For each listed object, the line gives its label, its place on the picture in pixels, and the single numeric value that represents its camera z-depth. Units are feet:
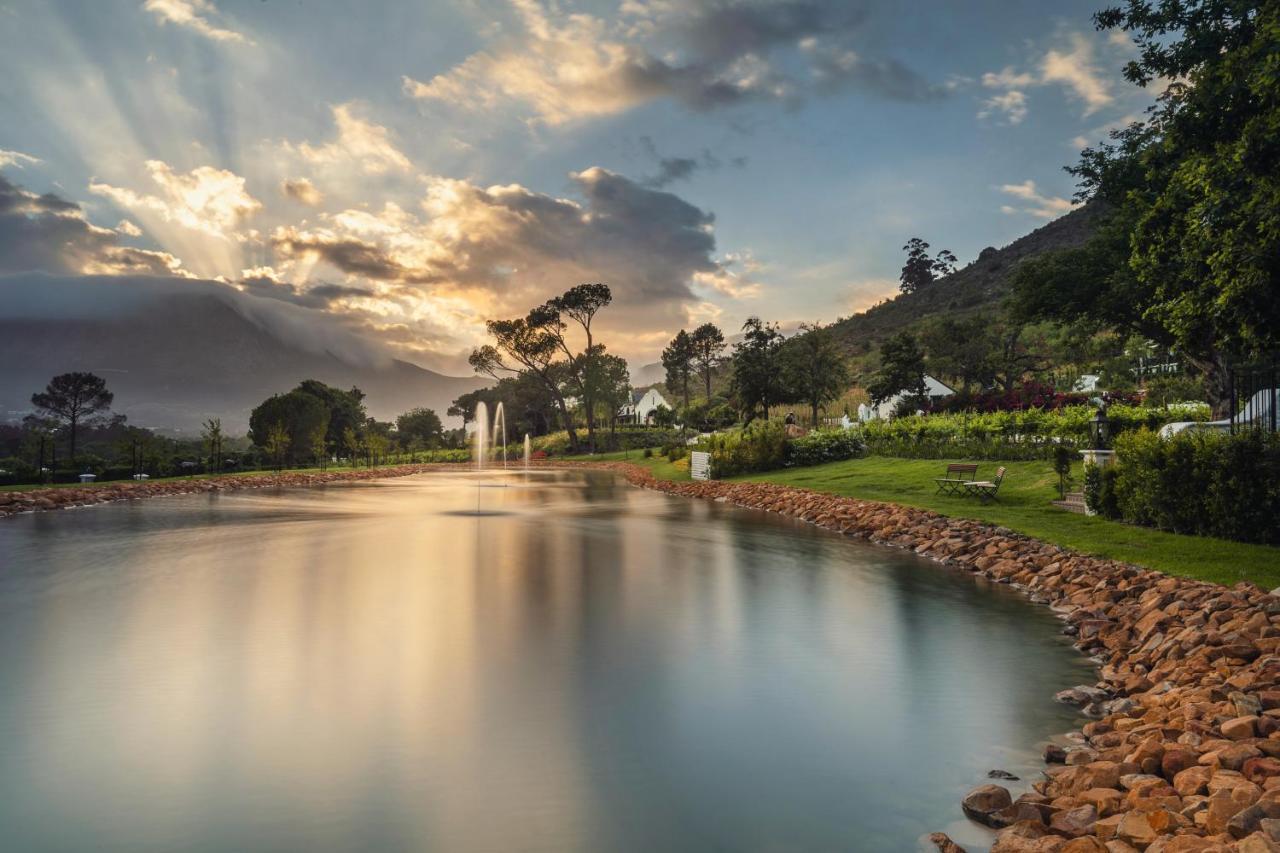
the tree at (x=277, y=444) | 148.80
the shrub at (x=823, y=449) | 107.24
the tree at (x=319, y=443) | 166.03
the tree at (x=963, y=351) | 191.11
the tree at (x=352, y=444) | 186.19
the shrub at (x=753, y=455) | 107.14
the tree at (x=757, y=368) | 130.41
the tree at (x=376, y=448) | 177.58
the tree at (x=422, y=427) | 290.56
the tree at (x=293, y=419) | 187.62
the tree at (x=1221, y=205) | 26.04
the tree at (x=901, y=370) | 177.37
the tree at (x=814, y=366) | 138.41
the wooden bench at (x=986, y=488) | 63.65
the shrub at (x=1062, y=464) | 59.67
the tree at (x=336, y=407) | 218.75
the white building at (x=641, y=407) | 362.82
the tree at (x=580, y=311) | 222.69
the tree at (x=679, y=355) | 379.55
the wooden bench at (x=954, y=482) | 67.35
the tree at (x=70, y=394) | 247.09
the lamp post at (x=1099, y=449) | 51.31
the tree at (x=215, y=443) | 127.44
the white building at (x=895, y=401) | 182.39
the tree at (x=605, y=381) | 227.94
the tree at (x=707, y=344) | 374.63
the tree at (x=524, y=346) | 221.66
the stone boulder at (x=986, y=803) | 15.12
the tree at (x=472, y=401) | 322.57
